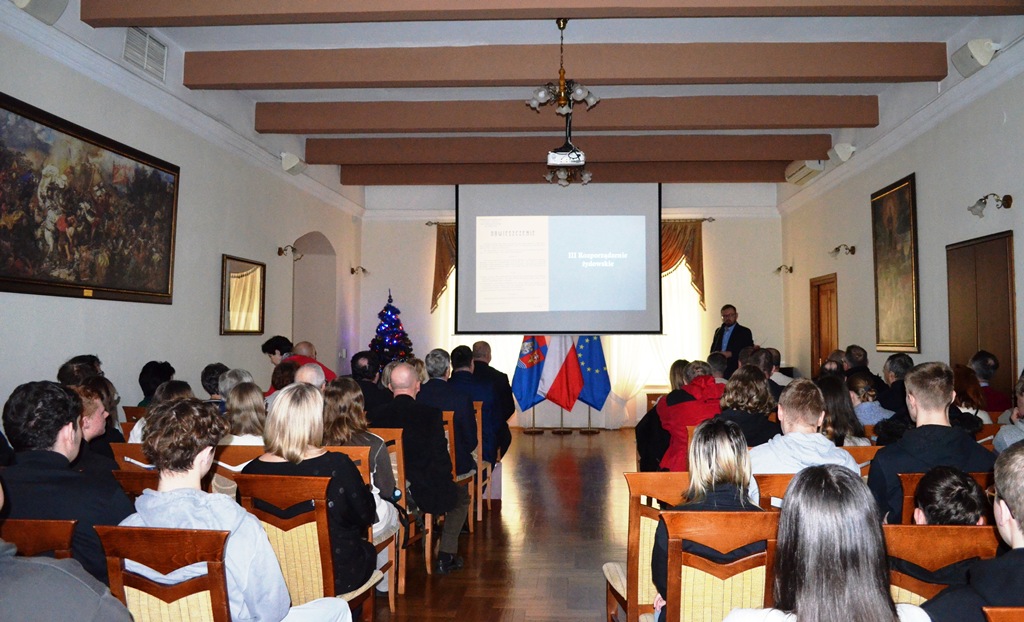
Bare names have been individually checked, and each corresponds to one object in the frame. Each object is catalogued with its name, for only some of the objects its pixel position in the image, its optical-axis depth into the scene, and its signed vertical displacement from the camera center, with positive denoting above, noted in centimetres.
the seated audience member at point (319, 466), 277 -45
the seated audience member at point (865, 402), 461 -33
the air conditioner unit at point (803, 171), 920 +224
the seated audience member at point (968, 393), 424 -24
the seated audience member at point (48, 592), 121 -41
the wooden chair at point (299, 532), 250 -64
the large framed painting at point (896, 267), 700 +81
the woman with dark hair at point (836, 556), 139 -39
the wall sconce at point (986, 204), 548 +109
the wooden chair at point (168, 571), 176 -55
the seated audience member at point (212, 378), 510 -23
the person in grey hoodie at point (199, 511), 196 -44
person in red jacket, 448 -37
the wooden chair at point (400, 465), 385 -62
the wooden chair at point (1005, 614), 127 -45
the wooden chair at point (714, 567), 200 -59
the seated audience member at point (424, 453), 418 -59
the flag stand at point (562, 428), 1125 -123
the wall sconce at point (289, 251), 856 +110
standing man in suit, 997 +15
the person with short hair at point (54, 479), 210 -39
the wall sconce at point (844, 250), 845 +115
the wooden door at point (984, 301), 547 +38
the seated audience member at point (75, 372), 419 -16
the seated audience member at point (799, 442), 289 -36
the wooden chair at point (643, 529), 250 -61
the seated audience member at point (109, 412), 345 -35
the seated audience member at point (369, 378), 507 -24
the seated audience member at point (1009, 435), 330 -37
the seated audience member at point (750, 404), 381 -29
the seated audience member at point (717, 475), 224 -39
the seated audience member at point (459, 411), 503 -44
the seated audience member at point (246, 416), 355 -34
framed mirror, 723 +50
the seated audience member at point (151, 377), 527 -23
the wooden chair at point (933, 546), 185 -49
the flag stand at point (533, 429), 1127 -124
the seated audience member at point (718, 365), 584 -13
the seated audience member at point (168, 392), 380 -25
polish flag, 1125 -48
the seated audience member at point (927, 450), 282 -38
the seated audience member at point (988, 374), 508 -16
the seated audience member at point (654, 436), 518 -62
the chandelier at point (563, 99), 567 +192
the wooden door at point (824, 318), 930 +40
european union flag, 1123 -37
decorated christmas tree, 1069 +9
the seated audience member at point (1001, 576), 142 -43
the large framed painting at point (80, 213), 447 +90
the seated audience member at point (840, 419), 365 -34
